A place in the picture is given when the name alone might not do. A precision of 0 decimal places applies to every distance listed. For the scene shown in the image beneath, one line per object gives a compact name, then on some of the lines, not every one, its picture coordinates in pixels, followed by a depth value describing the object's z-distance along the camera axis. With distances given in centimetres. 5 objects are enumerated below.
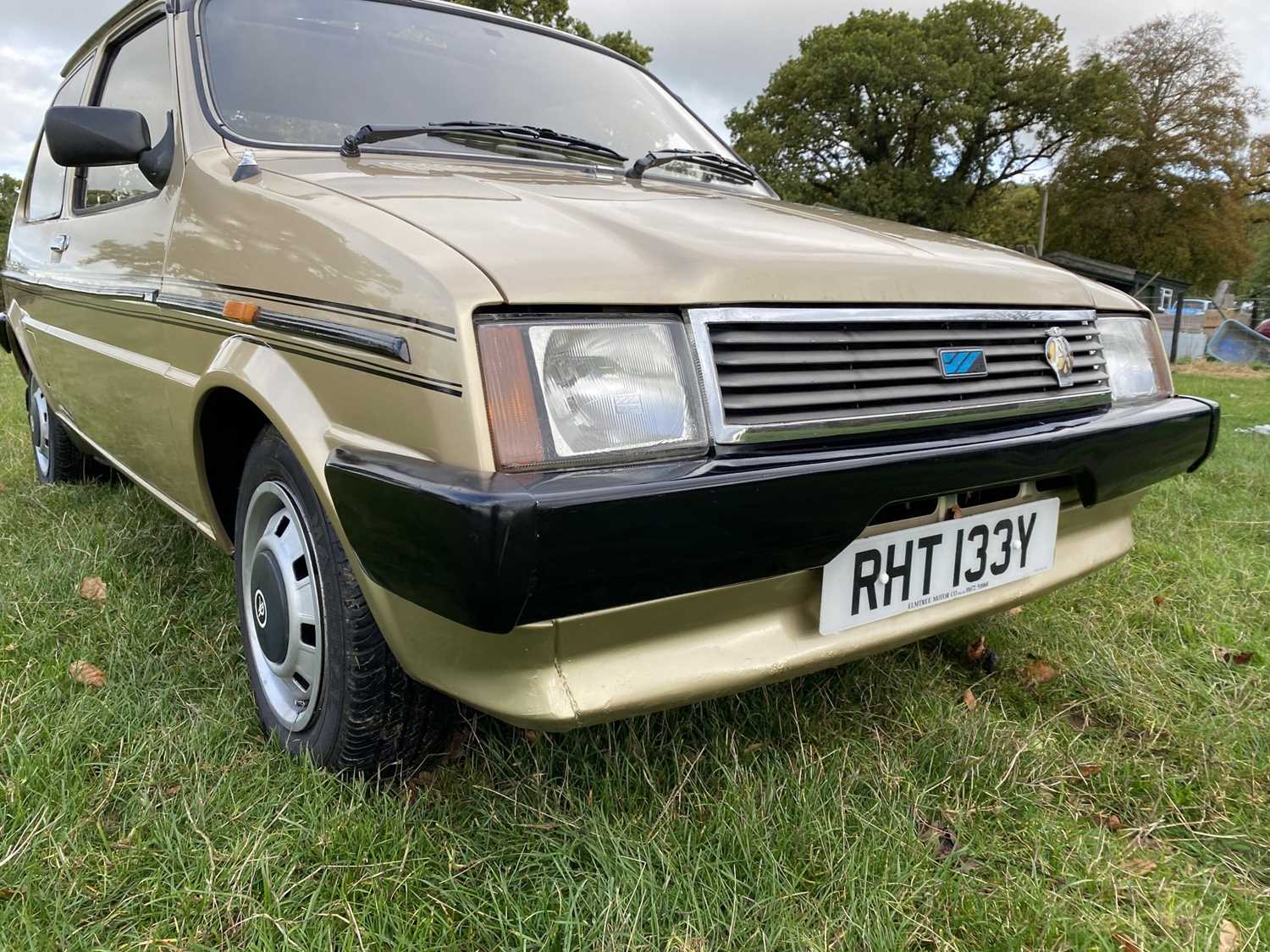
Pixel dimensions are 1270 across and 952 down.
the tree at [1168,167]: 2508
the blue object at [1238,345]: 1584
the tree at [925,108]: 2642
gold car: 114
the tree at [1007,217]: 2850
